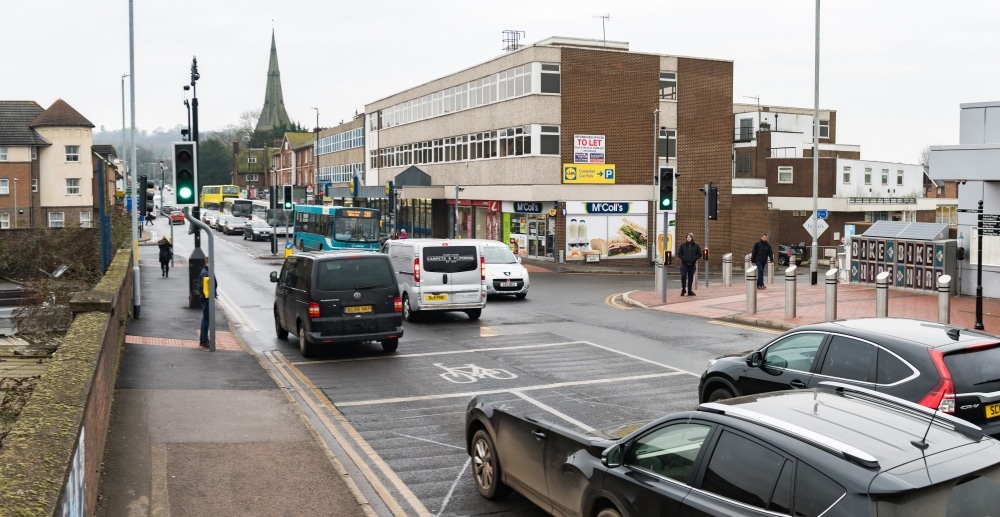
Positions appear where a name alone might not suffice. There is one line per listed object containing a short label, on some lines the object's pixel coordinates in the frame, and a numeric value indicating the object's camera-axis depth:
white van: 21.20
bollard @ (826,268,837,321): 20.19
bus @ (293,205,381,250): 41.78
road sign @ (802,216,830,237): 32.03
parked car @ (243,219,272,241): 64.57
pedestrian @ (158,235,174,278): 33.81
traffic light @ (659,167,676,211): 24.72
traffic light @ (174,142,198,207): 15.43
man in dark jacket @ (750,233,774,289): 28.97
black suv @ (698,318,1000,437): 8.03
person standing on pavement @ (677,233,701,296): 26.77
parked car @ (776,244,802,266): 49.97
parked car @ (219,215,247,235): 74.21
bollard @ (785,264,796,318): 20.73
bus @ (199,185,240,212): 112.25
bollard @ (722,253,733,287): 30.72
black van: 16.08
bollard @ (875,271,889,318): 19.36
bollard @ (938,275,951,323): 18.52
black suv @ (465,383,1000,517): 4.56
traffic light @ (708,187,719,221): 29.36
